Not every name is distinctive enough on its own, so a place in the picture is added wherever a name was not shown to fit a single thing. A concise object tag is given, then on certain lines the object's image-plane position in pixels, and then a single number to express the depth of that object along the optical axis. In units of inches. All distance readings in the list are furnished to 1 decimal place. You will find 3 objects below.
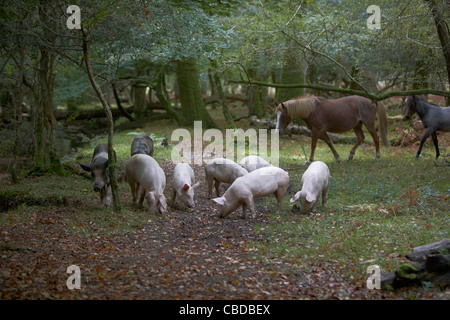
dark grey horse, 513.0
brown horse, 568.4
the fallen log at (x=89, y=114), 1113.3
